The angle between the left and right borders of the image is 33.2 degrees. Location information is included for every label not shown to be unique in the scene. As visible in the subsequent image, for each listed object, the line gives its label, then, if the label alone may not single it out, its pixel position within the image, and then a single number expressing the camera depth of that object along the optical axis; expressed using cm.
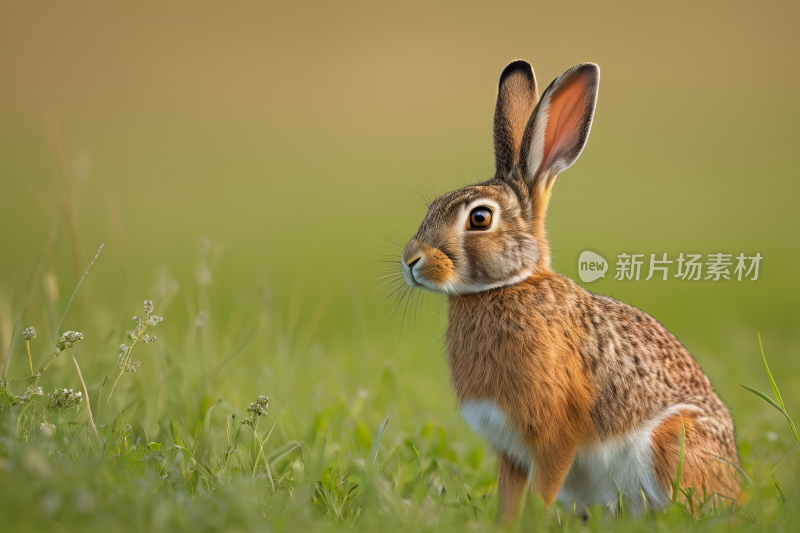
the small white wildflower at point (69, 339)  615
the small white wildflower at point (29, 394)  604
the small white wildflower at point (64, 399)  621
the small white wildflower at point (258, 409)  657
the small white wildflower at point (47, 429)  573
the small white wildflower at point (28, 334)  618
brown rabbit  735
